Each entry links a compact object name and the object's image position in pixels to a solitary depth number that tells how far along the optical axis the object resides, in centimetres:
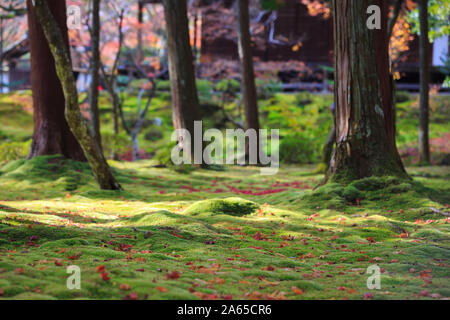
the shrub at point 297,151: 1973
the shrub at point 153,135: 2559
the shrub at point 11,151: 1730
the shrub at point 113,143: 2050
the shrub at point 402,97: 2769
